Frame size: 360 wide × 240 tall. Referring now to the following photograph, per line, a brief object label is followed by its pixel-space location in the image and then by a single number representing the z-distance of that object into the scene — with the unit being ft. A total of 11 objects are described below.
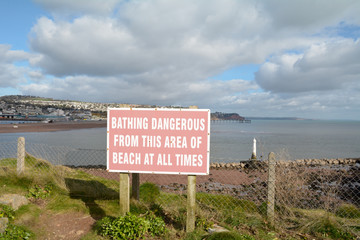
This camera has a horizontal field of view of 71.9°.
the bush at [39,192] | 23.02
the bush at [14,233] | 14.87
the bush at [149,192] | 23.34
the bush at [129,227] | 15.99
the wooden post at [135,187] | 21.50
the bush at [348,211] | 24.52
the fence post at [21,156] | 26.34
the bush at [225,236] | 14.98
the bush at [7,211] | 17.80
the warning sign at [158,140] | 17.63
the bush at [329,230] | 17.65
